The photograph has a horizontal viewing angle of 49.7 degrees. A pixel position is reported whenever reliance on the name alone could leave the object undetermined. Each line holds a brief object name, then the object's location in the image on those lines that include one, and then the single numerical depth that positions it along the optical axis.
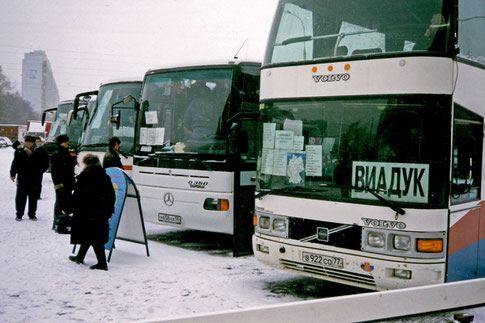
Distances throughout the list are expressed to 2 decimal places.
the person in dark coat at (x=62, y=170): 9.95
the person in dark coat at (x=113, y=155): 9.95
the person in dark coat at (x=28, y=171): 11.95
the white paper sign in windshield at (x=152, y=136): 9.87
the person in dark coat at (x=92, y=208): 7.57
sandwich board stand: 8.47
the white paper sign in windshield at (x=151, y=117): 9.97
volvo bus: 5.52
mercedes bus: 8.94
